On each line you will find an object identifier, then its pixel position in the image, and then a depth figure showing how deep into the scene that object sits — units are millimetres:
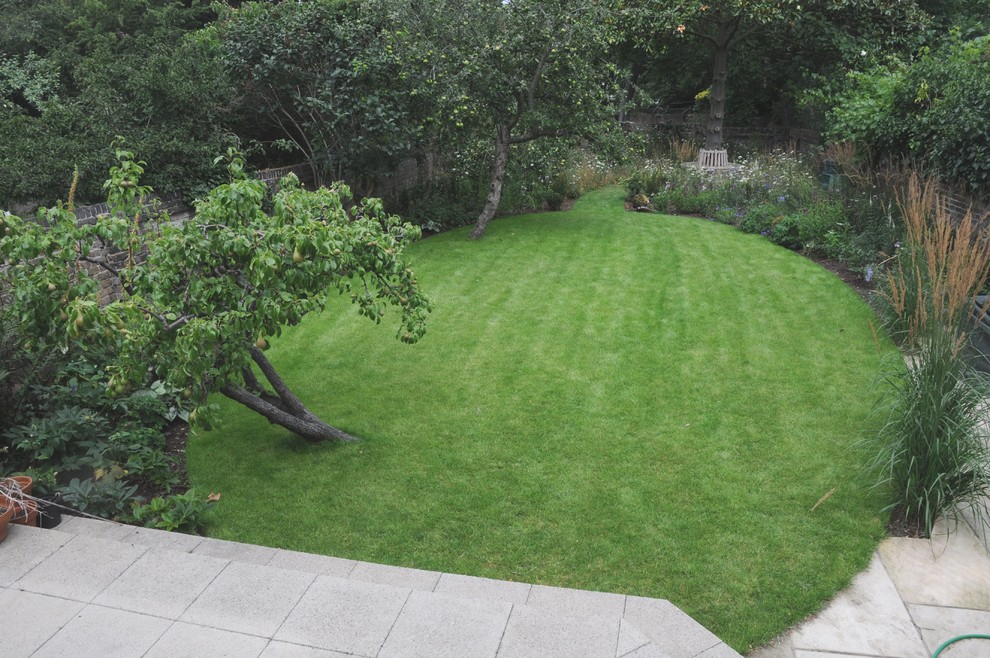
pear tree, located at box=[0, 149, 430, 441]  3648
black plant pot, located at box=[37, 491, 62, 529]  3801
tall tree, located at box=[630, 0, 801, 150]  12984
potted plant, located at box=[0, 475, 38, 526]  3682
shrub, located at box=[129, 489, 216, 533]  4051
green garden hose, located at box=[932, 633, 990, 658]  3273
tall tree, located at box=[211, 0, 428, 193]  9469
